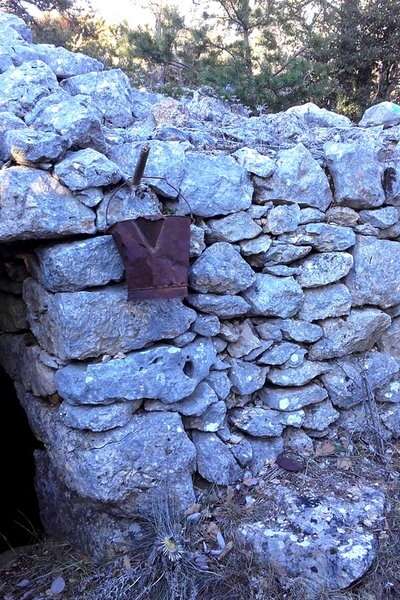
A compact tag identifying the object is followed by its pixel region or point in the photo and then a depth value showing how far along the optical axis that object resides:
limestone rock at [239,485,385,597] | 2.18
